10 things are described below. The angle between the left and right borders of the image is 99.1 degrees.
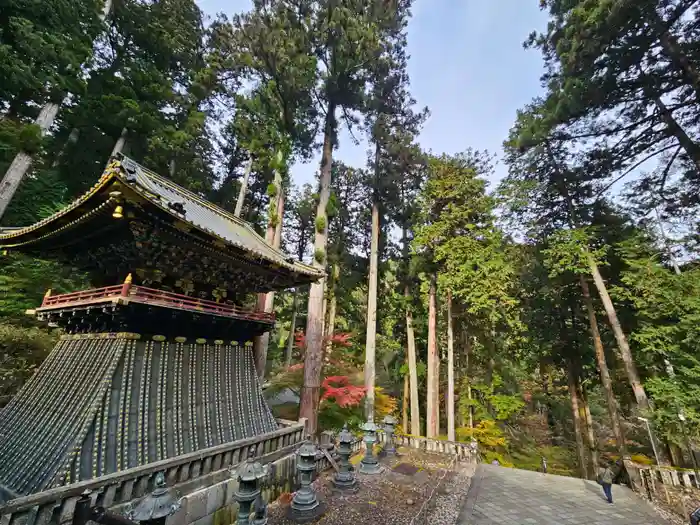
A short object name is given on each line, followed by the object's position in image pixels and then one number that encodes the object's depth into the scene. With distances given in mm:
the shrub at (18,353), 7824
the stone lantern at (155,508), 2941
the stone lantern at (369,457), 7657
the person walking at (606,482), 6820
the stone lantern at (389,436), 9367
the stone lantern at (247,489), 4109
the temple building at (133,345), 4699
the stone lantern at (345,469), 6489
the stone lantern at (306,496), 5211
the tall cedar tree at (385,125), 12883
